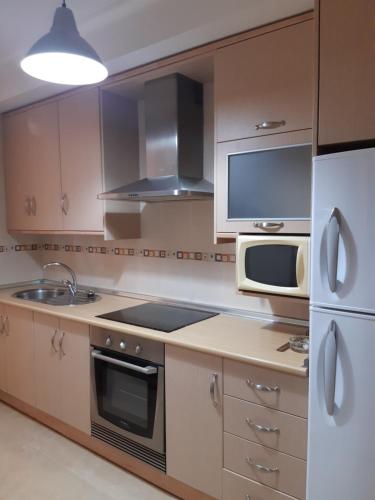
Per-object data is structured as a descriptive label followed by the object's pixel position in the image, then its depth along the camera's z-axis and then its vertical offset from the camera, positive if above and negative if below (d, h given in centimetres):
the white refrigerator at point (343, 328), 120 -33
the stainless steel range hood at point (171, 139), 214 +50
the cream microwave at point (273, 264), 165 -17
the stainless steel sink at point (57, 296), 289 -54
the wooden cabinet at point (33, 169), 277 +45
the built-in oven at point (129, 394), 194 -90
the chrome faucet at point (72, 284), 299 -44
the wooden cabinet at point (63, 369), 229 -88
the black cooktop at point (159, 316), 207 -52
